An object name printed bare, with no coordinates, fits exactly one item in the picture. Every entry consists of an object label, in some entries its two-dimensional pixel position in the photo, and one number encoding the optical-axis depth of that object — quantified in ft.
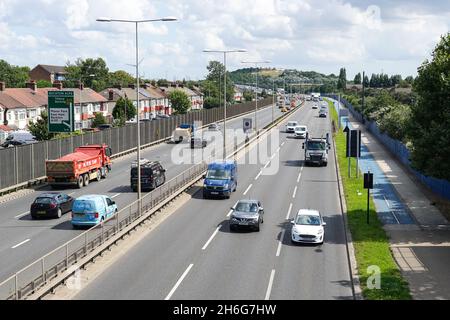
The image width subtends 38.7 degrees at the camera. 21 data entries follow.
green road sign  160.86
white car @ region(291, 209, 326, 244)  98.07
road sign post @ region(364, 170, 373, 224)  115.75
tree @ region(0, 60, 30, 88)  515.09
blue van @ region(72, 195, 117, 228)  103.91
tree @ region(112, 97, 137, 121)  360.48
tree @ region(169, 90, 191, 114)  451.53
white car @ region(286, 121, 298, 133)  311.06
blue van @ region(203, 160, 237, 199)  136.98
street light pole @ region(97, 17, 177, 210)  109.09
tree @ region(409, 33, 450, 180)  106.63
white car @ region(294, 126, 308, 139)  285.66
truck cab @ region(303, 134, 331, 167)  193.67
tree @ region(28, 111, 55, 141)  206.49
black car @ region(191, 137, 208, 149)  239.71
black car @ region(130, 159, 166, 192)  141.38
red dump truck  145.59
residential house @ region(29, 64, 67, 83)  602.03
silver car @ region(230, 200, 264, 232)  105.81
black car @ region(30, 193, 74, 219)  113.29
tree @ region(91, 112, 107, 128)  341.21
